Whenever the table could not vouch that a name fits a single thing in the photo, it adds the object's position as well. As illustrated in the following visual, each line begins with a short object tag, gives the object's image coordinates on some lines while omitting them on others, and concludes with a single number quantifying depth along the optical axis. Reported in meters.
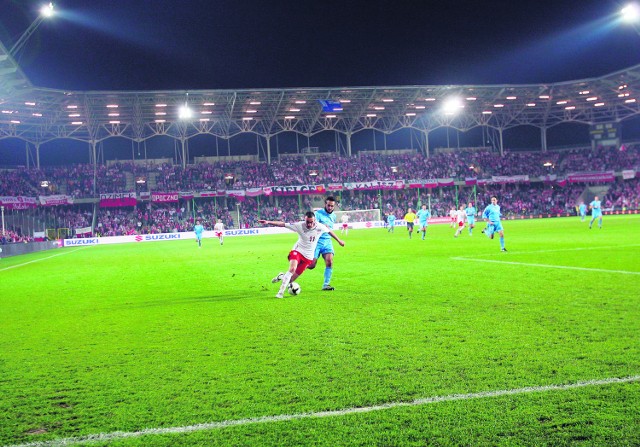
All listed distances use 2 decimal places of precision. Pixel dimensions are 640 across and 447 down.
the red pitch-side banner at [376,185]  70.19
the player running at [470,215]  34.24
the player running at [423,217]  31.58
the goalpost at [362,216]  62.36
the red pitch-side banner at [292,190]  68.25
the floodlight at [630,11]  34.41
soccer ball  12.15
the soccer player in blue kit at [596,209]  33.21
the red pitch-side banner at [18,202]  57.94
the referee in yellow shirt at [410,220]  35.50
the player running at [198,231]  36.94
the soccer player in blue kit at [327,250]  13.08
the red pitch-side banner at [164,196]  66.25
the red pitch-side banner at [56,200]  61.41
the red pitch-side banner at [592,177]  75.00
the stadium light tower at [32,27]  33.91
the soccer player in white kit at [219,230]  37.90
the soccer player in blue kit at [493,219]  21.25
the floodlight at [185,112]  60.21
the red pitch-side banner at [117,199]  65.06
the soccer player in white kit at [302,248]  11.95
